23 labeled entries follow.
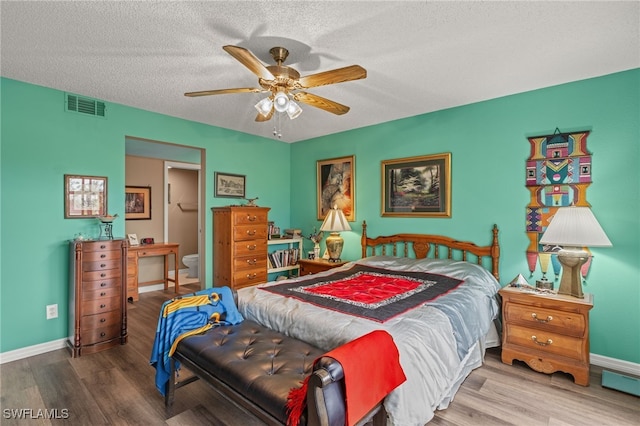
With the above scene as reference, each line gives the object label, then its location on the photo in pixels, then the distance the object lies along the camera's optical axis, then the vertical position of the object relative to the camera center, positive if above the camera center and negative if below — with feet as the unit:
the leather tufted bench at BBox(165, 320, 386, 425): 3.98 -2.70
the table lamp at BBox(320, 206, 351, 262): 13.61 -0.76
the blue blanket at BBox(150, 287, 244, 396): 6.62 -2.51
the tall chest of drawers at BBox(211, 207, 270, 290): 12.94 -1.56
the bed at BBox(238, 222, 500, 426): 5.42 -2.28
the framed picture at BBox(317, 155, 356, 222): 14.56 +1.30
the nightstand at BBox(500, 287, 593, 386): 7.70 -3.23
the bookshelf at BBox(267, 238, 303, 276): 14.97 -2.25
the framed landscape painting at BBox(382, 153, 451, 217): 11.66 +1.03
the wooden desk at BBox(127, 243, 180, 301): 14.76 -2.47
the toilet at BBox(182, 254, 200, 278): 20.03 -3.48
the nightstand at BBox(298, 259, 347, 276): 13.44 -2.48
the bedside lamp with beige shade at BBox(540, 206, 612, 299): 7.59 -0.67
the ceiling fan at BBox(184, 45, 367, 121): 6.17 +2.91
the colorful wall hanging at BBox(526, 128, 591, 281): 8.89 +0.93
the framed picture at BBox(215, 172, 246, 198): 14.16 +1.25
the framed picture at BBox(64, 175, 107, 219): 10.01 +0.48
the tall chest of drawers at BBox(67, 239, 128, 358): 9.26 -2.71
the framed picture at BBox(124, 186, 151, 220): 17.40 +0.49
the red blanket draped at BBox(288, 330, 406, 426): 4.15 -2.36
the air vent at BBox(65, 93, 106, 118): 10.05 +3.60
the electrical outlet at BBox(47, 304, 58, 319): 9.64 -3.24
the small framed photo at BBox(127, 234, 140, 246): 16.38 -1.57
